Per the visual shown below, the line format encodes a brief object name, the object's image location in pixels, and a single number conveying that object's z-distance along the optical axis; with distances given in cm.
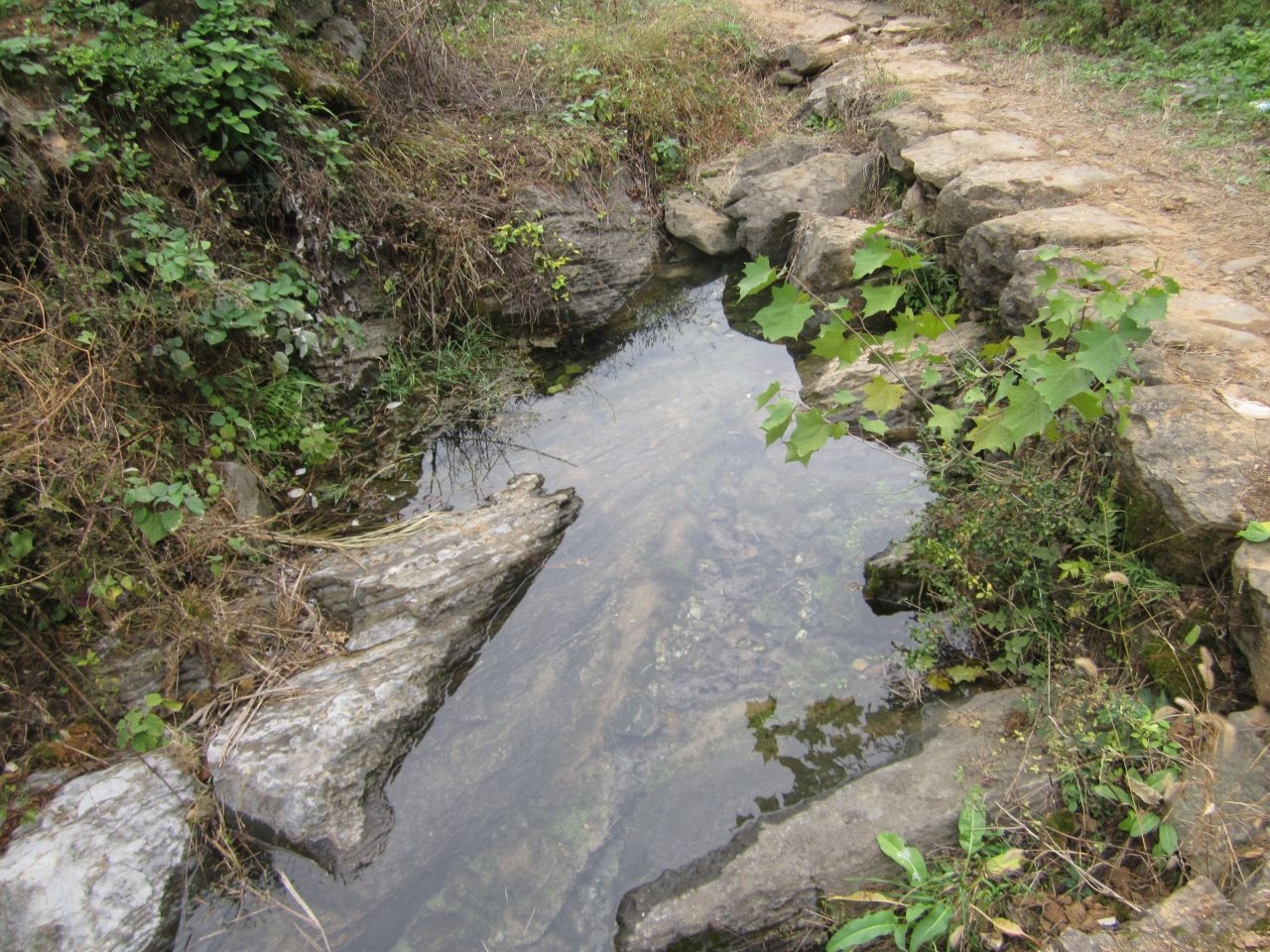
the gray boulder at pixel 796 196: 588
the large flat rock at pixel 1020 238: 402
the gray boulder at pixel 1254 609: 236
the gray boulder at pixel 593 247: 566
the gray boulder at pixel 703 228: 618
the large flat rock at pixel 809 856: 249
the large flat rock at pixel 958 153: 502
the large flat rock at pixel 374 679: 289
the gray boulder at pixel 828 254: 514
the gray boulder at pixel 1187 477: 261
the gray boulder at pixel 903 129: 562
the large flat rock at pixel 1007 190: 452
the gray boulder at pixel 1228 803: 211
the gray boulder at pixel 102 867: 256
